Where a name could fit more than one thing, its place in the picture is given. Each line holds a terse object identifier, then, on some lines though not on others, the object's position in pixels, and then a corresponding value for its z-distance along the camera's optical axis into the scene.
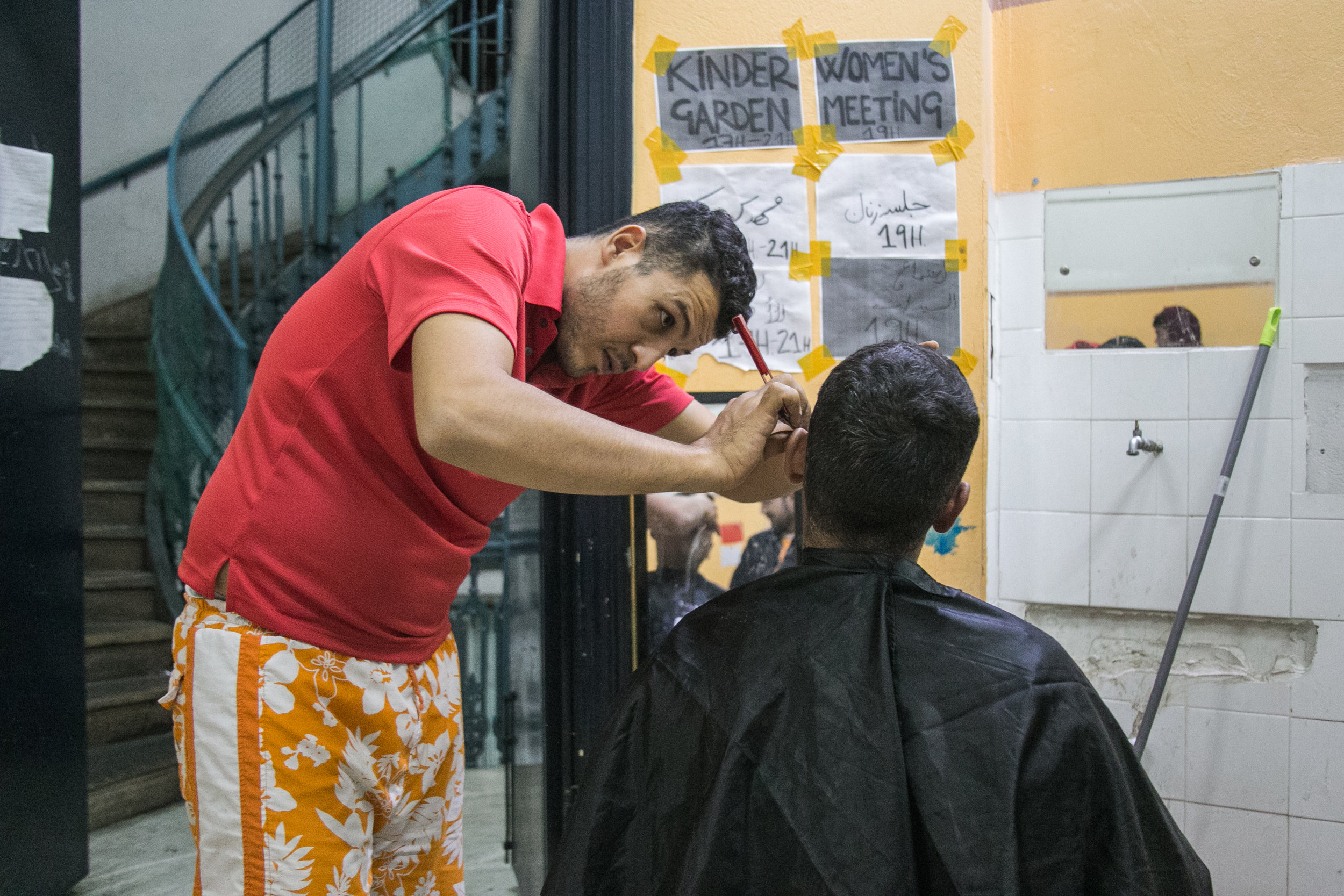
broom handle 1.94
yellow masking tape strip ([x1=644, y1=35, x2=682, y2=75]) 1.80
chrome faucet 2.00
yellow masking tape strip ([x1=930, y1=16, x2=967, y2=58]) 1.78
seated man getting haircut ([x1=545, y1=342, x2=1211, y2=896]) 0.91
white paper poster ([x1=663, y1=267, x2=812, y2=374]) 1.81
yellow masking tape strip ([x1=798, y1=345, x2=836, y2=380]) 1.82
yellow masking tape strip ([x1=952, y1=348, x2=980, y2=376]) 1.80
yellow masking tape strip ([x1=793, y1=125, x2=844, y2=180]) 1.80
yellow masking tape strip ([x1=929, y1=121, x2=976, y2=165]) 1.79
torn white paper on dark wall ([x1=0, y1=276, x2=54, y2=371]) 2.03
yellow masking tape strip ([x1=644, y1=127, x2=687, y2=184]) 1.80
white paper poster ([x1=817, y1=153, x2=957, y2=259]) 1.80
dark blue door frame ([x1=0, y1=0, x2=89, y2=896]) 2.06
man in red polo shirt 0.98
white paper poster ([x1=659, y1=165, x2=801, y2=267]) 1.81
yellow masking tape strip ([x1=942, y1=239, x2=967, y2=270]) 1.80
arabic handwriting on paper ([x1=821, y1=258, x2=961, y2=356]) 1.80
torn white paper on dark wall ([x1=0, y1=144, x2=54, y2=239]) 2.03
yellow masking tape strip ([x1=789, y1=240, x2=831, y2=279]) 1.81
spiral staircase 3.30
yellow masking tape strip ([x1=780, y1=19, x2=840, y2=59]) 1.79
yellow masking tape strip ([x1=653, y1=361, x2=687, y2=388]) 1.81
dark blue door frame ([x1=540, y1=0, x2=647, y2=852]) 1.71
